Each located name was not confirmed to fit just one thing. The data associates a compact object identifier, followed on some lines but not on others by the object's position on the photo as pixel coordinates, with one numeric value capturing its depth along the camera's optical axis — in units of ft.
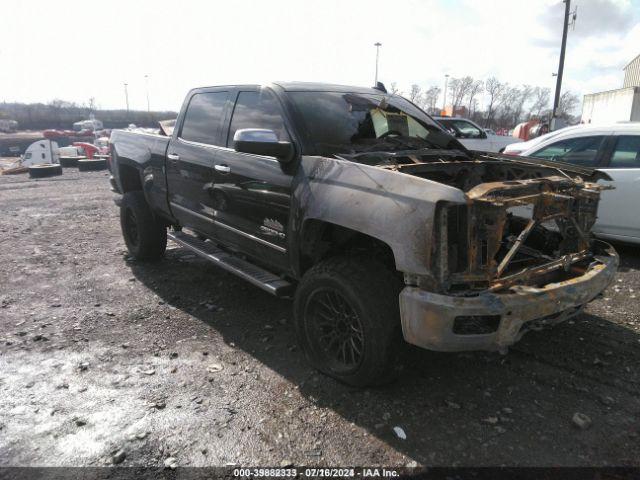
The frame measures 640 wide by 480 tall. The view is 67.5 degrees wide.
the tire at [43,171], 49.80
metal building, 149.72
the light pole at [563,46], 68.96
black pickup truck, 8.29
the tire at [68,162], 58.39
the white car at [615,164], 17.76
